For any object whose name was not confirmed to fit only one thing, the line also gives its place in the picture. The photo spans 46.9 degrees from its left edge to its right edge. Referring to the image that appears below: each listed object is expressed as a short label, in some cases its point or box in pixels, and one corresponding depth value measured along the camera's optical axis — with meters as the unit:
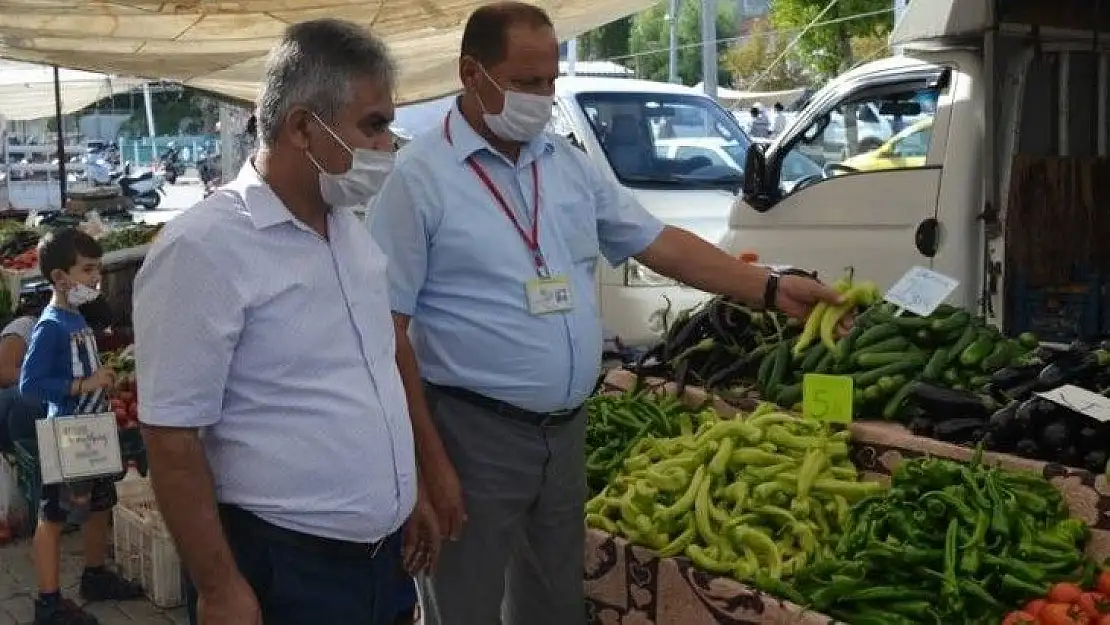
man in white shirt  2.17
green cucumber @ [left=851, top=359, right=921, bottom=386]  4.23
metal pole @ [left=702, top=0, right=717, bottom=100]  18.92
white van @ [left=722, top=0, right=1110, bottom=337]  6.43
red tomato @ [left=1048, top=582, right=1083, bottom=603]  3.21
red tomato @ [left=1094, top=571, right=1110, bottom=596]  3.26
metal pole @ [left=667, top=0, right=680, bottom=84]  31.55
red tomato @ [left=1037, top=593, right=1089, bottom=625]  3.12
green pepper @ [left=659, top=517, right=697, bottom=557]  3.81
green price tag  4.15
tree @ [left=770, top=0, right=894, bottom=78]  17.97
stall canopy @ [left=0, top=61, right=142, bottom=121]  18.50
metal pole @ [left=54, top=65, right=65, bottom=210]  12.41
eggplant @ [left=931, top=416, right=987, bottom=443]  3.93
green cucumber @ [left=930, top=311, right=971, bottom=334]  4.39
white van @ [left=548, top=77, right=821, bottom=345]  8.84
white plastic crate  5.36
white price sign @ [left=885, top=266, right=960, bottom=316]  4.00
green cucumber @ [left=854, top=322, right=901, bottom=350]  4.34
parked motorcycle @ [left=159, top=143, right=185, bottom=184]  39.06
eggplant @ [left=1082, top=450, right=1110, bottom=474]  3.63
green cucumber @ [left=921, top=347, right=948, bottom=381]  4.21
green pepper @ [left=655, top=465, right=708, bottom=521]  3.90
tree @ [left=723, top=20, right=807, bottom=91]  41.16
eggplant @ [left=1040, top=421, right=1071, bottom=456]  3.72
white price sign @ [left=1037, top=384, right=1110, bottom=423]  3.64
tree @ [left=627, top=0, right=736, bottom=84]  60.41
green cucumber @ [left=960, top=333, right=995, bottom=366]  4.25
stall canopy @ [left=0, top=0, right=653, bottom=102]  7.21
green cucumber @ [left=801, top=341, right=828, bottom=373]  4.43
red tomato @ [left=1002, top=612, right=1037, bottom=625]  3.14
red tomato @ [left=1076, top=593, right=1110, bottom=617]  3.16
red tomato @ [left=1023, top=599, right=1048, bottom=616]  3.20
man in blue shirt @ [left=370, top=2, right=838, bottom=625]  3.05
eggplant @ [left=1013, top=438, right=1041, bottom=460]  3.79
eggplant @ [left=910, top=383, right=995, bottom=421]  3.97
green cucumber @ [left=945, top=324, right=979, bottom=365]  4.32
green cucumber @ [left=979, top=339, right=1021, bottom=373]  4.27
